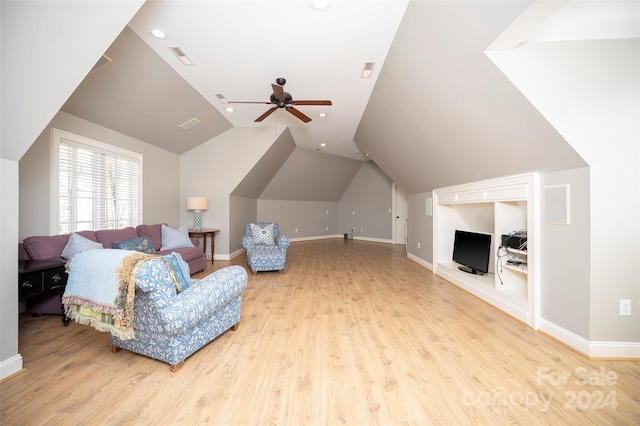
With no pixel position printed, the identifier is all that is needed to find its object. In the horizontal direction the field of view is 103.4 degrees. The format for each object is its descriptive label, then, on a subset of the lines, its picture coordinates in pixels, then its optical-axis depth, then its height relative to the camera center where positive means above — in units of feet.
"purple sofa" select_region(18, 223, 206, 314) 8.64 -1.32
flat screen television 12.50 -2.09
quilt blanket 5.51 -1.74
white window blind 10.58 +1.31
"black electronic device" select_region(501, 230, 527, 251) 9.45 -1.11
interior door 28.09 -0.33
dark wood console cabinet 7.09 -1.90
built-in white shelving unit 8.48 -0.95
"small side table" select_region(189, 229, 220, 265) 17.28 -1.54
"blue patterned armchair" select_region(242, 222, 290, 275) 15.20 -2.30
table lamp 17.27 +0.35
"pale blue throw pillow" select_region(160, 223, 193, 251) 14.24 -1.54
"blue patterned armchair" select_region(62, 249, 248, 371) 5.54 -2.08
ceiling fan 9.71 +4.68
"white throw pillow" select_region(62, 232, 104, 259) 9.02 -1.21
